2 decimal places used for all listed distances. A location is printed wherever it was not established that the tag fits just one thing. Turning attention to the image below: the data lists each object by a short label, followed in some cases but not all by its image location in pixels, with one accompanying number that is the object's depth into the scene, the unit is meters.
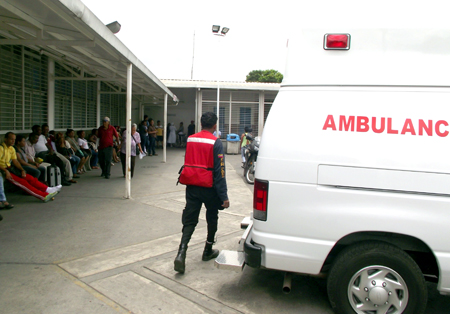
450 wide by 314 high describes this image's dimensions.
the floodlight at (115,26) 8.10
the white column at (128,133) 8.18
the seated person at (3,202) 6.55
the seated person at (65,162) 9.38
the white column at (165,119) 15.66
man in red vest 4.27
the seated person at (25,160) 7.84
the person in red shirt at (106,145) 10.76
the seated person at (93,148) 12.80
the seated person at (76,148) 11.05
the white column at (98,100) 15.46
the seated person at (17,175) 7.05
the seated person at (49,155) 8.91
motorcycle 10.87
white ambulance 3.13
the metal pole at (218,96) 21.40
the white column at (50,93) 10.86
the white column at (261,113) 22.88
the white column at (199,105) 23.01
